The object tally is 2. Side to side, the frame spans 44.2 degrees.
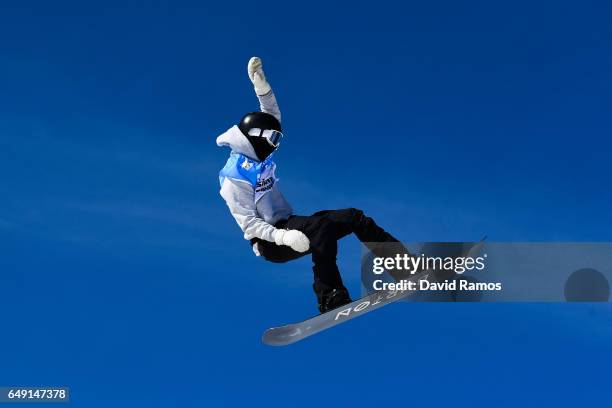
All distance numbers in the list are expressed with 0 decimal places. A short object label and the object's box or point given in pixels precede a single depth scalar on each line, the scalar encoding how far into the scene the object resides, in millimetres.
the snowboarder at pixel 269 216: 12773
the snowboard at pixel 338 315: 12914
